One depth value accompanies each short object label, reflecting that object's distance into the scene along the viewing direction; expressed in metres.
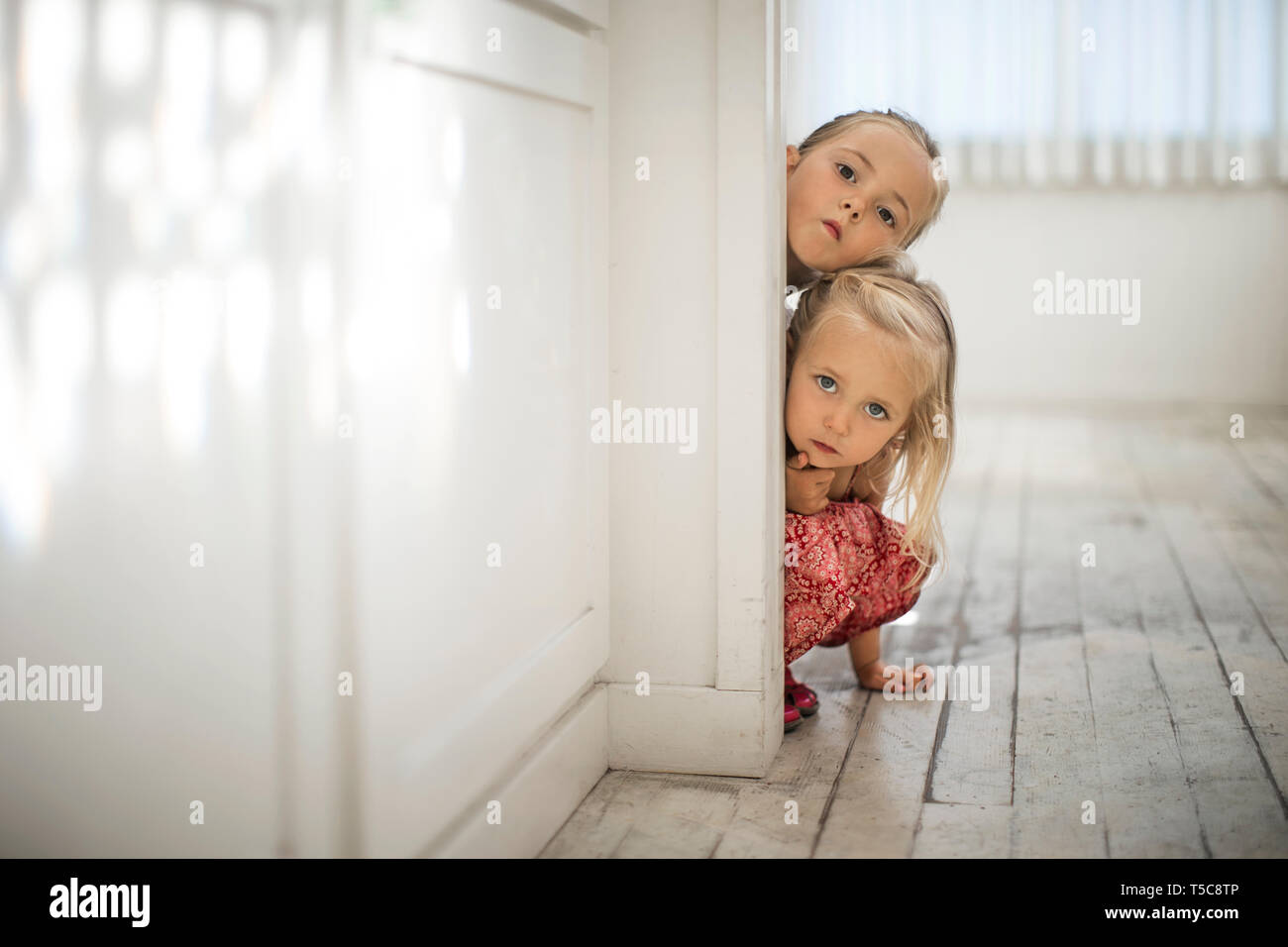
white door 1.04
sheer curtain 5.31
